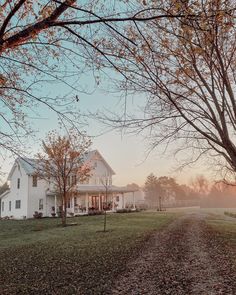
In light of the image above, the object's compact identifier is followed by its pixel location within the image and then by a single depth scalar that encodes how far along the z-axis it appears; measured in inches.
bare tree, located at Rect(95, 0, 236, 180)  241.6
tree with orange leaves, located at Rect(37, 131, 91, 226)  1045.8
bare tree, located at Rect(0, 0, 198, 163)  217.0
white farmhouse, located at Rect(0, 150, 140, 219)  1501.0
